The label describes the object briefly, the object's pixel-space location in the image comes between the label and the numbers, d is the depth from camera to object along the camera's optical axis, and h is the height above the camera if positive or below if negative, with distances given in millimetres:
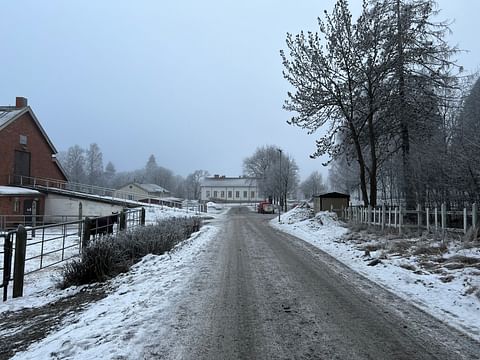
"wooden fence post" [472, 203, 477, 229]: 13064 -127
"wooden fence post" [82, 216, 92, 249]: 11781 -682
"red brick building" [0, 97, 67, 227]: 37438 +4834
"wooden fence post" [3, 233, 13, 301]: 8164 -1233
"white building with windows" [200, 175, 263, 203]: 135575 +6172
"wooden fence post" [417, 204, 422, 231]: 16875 -315
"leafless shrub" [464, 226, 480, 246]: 12023 -724
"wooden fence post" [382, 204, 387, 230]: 19888 -198
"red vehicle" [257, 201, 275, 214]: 66950 -57
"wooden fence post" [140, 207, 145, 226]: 19844 -488
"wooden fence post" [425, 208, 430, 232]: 16044 -336
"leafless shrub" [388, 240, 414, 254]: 12648 -1180
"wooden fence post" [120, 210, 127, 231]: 15941 -520
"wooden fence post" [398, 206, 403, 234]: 17553 -423
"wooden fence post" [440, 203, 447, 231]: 14589 -226
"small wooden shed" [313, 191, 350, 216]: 35781 +744
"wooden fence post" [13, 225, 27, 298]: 8203 -1129
